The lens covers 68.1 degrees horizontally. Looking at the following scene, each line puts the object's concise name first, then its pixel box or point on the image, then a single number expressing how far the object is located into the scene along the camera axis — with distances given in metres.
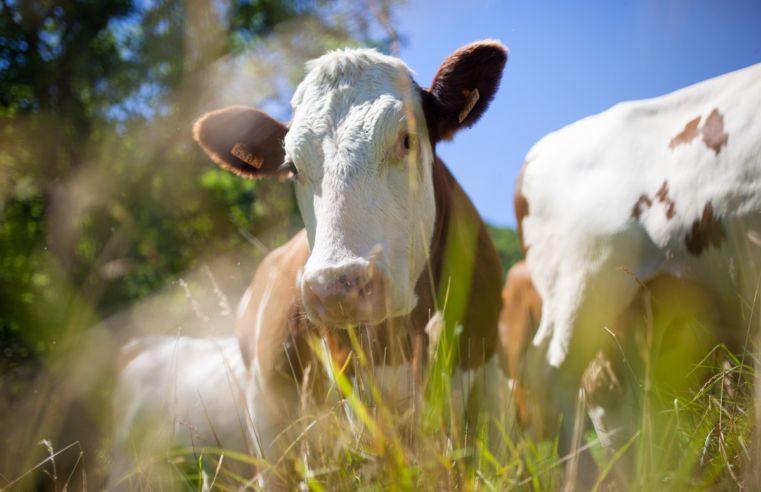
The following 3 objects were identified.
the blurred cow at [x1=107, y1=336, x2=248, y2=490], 3.70
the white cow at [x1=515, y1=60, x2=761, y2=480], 2.38
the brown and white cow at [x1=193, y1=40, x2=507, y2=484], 2.05
